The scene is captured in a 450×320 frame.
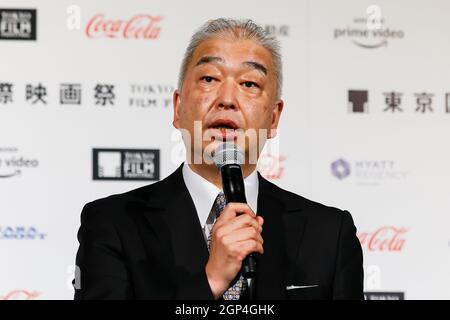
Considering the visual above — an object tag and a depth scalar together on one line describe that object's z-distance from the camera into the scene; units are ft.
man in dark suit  16.95
